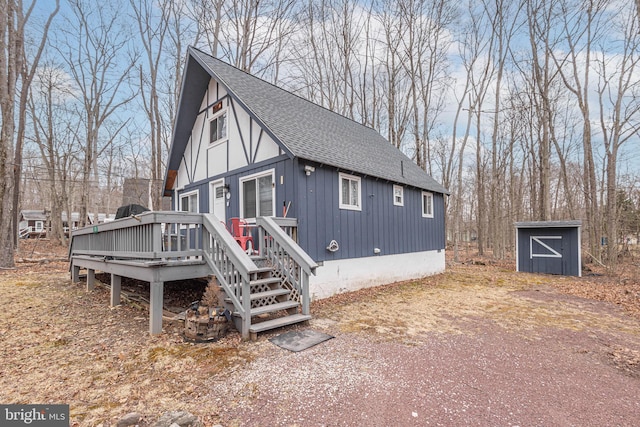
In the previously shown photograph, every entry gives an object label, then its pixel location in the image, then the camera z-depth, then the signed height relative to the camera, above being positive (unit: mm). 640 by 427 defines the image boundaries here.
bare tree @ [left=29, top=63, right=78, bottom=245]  17406 +6135
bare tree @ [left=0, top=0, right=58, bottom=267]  10305 +4368
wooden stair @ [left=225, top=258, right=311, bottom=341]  4286 -1248
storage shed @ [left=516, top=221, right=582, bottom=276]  10391 -958
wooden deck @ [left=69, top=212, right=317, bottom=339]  4324 -636
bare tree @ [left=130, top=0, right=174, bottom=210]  16500 +9365
